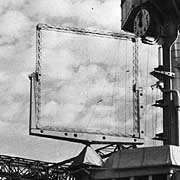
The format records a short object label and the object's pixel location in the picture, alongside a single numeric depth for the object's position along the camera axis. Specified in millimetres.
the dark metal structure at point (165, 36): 96688
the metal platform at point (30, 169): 95000
